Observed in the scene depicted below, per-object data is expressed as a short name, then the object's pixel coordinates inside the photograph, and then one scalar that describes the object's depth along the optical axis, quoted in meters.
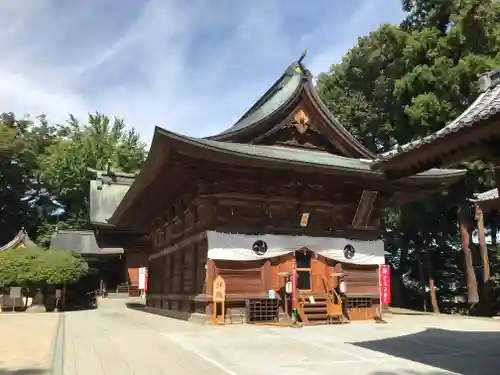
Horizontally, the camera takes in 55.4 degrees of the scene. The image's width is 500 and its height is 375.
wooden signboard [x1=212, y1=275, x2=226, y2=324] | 13.72
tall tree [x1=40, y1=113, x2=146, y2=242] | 49.03
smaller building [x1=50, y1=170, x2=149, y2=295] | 33.88
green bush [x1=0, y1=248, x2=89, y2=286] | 22.80
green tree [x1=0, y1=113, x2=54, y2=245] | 50.50
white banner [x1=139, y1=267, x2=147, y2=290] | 26.27
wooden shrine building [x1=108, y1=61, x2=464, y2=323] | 14.20
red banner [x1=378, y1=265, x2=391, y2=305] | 16.47
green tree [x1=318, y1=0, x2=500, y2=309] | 24.08
